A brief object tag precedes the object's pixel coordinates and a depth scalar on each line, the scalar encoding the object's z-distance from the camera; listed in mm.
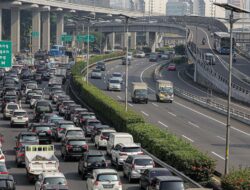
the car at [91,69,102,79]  112875
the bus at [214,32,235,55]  127062
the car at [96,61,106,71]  130250
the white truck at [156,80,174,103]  80844
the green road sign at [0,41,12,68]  57250
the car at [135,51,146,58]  182875
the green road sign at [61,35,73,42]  155675
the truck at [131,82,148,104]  79312
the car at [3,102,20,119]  63875
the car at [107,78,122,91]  92750
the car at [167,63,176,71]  139500
